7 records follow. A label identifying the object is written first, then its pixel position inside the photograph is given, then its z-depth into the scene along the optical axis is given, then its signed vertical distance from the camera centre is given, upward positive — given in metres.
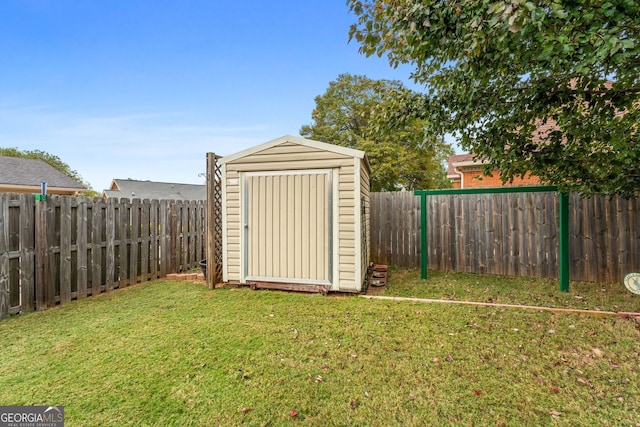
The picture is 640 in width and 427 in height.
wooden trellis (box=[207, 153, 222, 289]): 4.65 -0.09
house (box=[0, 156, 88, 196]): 14.16 +2.18
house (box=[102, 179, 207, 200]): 20.14 +2.07
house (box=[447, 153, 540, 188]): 8.14 +1.30
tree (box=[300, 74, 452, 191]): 14.43 +4.52
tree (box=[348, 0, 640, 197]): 1.82 +1.23
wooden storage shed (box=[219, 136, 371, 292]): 4.22 -0.02
